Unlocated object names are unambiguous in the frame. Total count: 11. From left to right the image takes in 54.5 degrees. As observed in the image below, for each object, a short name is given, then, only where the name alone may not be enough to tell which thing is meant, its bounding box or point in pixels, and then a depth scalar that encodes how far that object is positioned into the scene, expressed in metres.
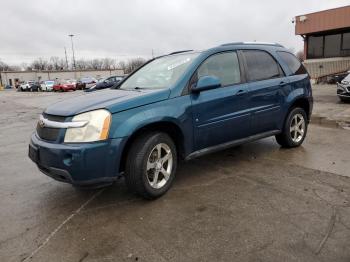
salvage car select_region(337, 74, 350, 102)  12.38
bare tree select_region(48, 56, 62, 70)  117.47
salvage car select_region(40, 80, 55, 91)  43.71
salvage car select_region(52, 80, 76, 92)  38.19
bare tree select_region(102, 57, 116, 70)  118.41
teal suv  3.49
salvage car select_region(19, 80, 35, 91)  50.61
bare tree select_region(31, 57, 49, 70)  115.00
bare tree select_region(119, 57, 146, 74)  105.03
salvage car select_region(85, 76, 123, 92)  28.28
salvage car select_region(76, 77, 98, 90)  38.63
